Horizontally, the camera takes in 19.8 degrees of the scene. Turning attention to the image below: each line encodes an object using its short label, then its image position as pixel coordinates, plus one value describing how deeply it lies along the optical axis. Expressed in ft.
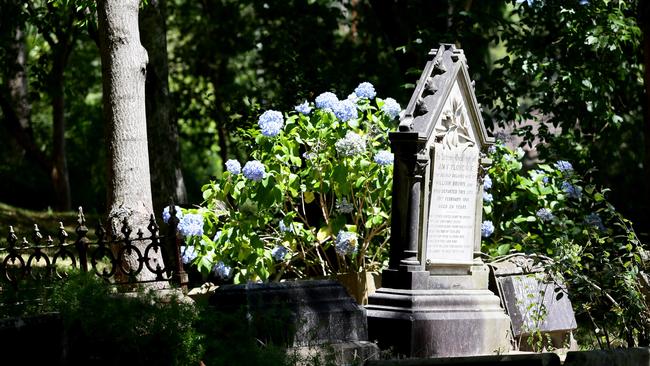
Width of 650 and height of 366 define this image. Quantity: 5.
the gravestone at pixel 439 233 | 55.52
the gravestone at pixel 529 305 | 59.39
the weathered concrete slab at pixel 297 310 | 44.18
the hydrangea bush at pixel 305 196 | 64.09
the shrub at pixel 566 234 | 52.73
